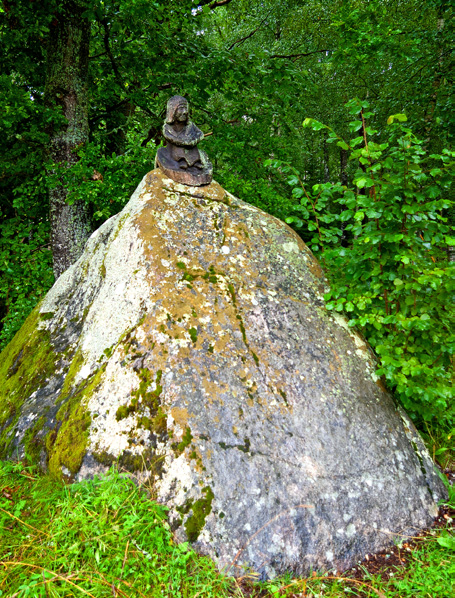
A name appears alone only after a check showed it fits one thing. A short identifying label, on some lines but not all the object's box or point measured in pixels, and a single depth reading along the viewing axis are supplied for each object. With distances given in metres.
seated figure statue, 3.77
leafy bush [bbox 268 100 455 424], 2.69
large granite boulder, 2.29
